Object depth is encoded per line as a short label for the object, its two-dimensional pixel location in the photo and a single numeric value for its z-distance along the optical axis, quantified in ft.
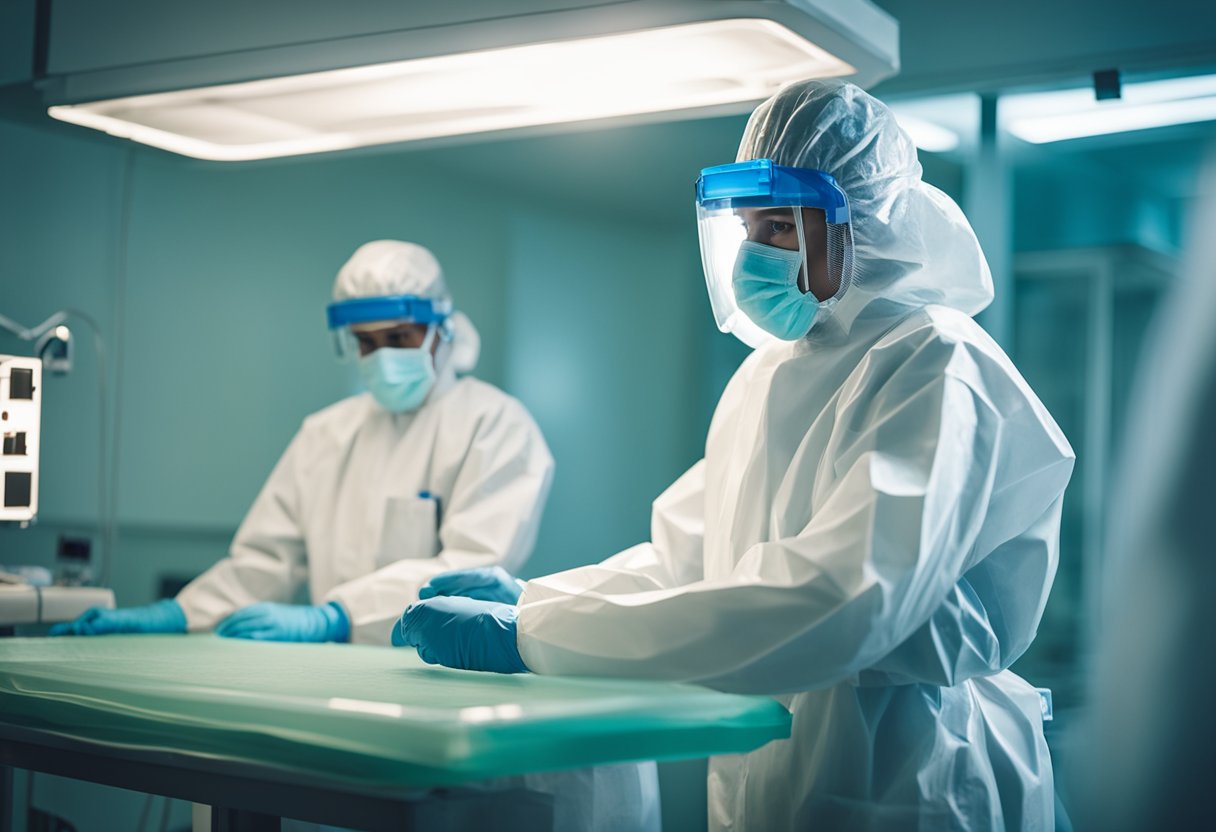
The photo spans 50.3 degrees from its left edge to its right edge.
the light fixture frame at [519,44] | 7.08
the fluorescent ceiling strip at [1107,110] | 9.01
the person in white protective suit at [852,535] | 5.29
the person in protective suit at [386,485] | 9.51
